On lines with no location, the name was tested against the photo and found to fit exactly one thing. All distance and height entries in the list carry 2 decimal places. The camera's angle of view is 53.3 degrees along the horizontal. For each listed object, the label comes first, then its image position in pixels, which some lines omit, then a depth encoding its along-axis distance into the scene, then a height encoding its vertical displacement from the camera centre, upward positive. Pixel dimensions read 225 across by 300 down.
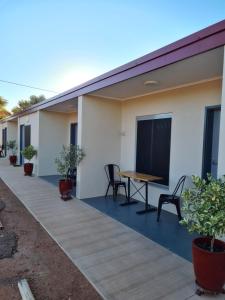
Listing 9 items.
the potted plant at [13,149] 12.12 -0.82
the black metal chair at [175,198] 4.20 -1.10
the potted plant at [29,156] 8.77 -0.79
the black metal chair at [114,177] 5.77 -1.08
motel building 3.16 +0.59
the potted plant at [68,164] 5.59 -0.69
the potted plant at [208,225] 2.05 -0.78
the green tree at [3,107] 18.91 +2.44
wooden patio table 4.73 -0.84
